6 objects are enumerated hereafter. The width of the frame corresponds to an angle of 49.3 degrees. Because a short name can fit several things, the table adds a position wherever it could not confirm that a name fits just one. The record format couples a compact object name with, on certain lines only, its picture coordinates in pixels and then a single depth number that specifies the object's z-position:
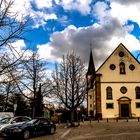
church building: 28.29
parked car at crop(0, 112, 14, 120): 17.02
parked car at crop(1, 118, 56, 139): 11.21
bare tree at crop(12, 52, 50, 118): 20.00
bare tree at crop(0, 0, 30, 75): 6.53
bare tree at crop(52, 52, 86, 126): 20.08
